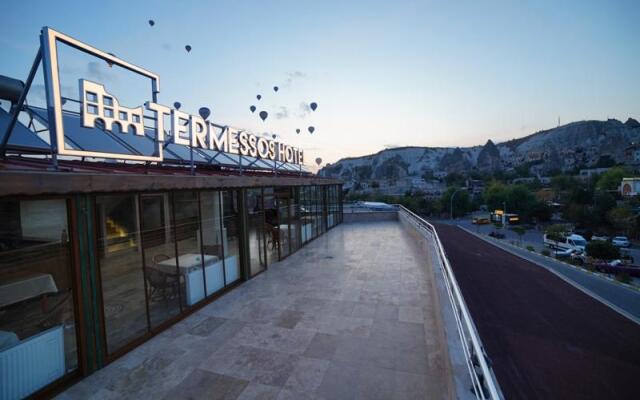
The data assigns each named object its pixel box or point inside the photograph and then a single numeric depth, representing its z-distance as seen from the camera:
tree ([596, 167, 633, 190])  78.87
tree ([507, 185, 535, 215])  69.12
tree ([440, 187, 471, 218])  77.62
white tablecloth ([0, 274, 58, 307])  3.92
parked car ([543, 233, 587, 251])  33.66
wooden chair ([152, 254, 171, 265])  6.29
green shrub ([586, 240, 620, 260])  28.47
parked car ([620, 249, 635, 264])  27.49
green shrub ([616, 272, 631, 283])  16.10
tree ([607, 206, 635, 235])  45.75
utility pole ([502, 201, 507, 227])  56.86
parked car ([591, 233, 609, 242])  44.39
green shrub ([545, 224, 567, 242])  36.44
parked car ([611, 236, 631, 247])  39.21
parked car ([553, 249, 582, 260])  28.24
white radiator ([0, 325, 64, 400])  3.45
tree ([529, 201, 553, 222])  63.56
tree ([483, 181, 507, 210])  75.62
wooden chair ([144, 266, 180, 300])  6.01
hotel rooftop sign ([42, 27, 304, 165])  3.77
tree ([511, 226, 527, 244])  40.87
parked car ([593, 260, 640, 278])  23.88
